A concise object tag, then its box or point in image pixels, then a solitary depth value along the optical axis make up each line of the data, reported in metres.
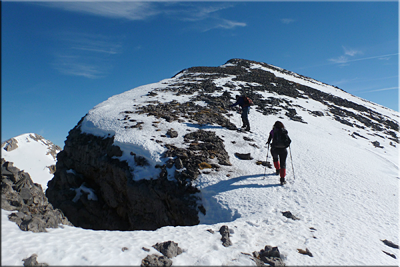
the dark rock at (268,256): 4.79
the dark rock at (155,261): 4.31
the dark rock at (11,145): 167.55
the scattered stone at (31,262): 3.88
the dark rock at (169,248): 4.69
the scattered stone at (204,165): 9.56
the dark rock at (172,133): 11.85
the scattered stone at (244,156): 11.04
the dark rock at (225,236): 5.31
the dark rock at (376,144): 18.58
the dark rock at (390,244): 5.93
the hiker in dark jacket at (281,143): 8.84
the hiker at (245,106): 14.33
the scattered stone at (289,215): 6.73
